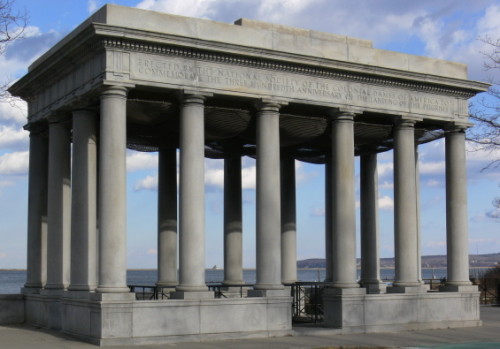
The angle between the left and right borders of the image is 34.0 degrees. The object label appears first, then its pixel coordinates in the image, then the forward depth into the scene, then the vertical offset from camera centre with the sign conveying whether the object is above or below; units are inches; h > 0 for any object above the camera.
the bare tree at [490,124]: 1073.0 +170.1
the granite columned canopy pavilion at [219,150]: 1151.0 +169.4
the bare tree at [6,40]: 968.9 +255.9
